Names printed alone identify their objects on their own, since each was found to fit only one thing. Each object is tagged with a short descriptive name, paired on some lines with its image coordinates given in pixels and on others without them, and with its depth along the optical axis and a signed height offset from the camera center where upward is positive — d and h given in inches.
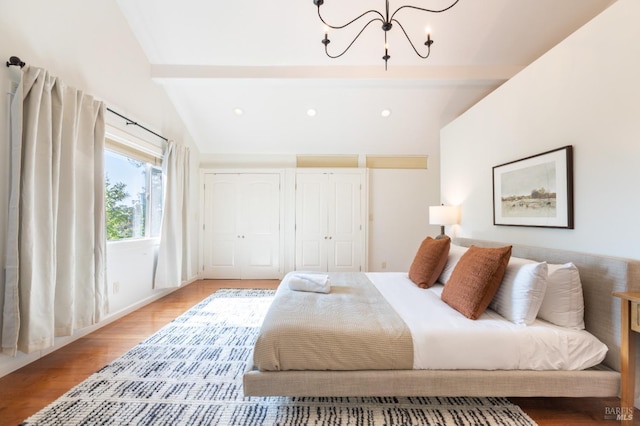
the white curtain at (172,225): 144.7 -6.1
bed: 59.5 -35.3
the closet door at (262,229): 196.9 -10.9
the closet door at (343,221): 196.4 -5.1
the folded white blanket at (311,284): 89.7 -22.8
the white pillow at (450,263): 100.0 -17.8
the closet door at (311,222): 196.2 -5.8
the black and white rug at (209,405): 59.9 -44.4
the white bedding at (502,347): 60.8 -29.3
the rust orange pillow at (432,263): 100.0 -18.1
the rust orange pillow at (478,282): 69.1 -17.5
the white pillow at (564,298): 66.3 -20.4
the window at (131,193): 119.5 +10.0
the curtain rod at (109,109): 74.5 +40.4
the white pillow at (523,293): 65.7 -19.1
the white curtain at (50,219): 74.2 -1.8
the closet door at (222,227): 196.9 -9.6
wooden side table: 56.2 -29.1
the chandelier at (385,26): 62.7 +49.1
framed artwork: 79.9 +7.7
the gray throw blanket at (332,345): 60.0 -28.5
